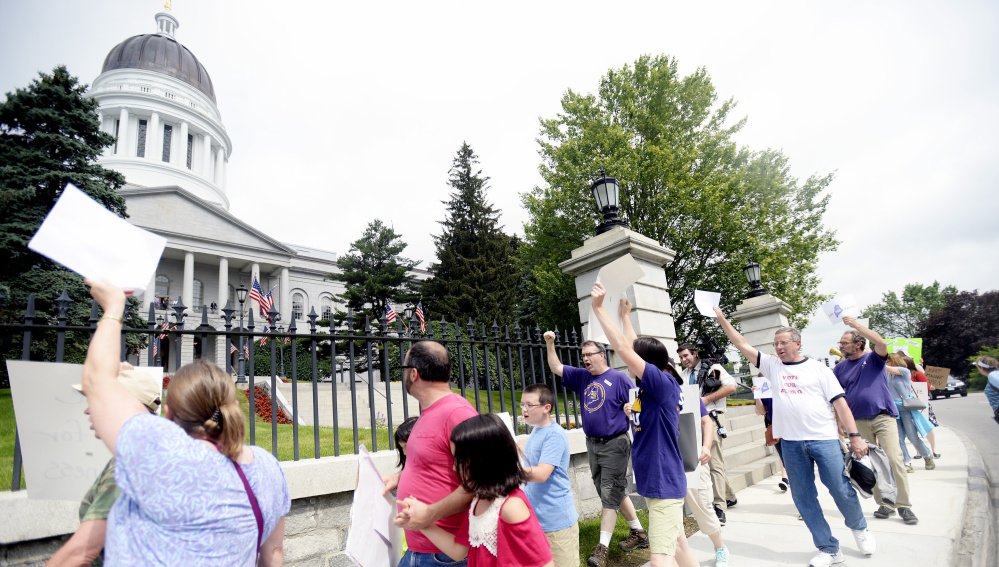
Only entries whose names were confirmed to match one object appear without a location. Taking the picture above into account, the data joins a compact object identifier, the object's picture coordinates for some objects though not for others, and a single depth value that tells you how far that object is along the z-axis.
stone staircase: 8.12
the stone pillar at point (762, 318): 12.73
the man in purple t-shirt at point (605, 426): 4.67
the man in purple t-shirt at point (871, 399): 5.76
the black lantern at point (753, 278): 12.52
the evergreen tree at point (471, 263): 30.92
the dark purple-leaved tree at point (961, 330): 45.25
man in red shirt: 2.23
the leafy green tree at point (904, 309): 72.00
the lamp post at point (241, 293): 14.78
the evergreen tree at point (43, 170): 16.22
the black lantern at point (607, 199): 6.96
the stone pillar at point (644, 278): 6.82
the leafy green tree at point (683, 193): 19.39
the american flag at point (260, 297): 17.92
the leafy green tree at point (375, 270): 34.50
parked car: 30.23
